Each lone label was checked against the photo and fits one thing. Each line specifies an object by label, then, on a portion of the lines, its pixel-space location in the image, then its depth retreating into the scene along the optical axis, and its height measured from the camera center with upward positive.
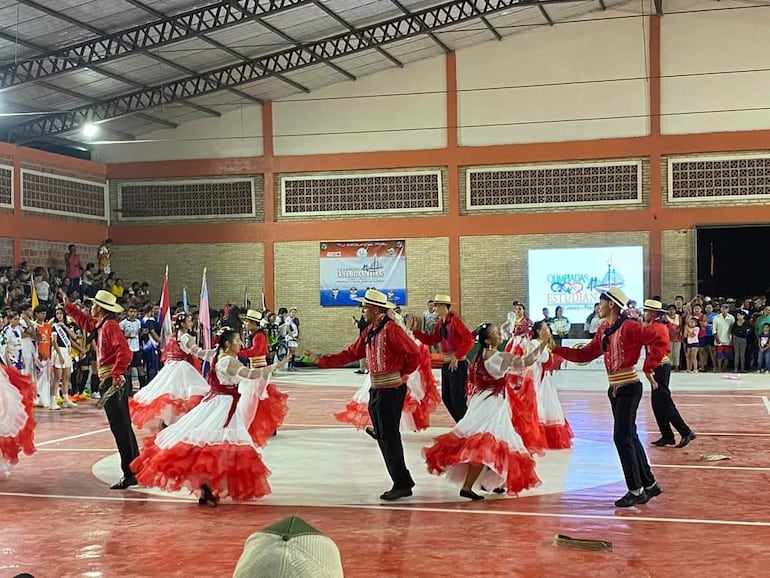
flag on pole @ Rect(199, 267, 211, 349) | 13.21 -0.58
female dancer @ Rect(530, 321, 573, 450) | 9.94 -1.56
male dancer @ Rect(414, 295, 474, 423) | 10.48 -0.89
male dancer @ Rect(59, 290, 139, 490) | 8.15 -0.93
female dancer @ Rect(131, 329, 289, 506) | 7.21 -1.44
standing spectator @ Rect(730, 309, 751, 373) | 20.95 -1.61
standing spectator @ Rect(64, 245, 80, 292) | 23.09 +0.25
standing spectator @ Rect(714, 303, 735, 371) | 21.00 -1.57
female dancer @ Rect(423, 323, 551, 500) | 7.30 -1.40
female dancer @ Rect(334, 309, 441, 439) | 10.64 -1.58
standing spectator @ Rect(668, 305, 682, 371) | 21.03 -1.68
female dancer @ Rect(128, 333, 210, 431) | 10.58 -1.39
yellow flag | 13.77 -0.35
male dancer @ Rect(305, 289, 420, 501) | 7.59 -0.87
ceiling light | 22.55 +3.96
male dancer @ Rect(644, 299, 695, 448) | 9.53 -1.51
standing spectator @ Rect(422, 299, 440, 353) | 22.69 -1.23
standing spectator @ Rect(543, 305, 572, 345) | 22.02 -1.35
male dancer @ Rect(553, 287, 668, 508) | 7.10 -0.85
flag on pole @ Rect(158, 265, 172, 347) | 13.46 -0.63
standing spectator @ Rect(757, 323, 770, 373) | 20.53 -1.89
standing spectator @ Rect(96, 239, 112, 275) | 25.23 +0.57
